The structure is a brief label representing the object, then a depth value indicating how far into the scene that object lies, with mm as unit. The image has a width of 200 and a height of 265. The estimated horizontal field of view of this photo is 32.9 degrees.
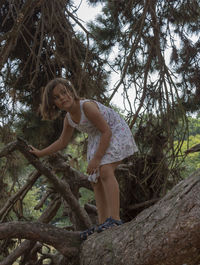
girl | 2061
